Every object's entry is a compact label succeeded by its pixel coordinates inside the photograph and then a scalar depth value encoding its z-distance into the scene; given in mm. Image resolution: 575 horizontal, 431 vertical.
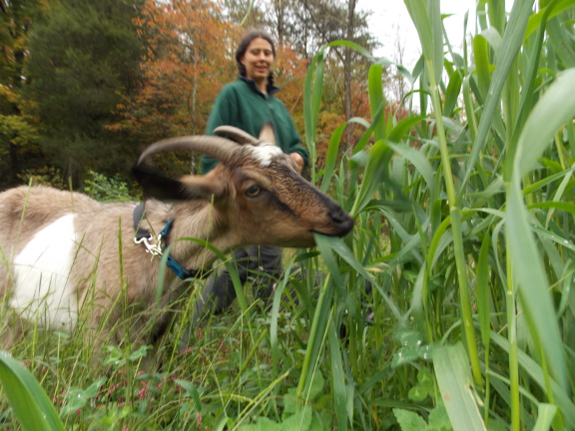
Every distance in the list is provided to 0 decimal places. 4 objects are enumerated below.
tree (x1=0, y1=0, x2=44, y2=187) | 17188
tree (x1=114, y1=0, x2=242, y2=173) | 14055
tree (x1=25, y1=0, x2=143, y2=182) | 17047
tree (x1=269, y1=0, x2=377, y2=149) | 12610
